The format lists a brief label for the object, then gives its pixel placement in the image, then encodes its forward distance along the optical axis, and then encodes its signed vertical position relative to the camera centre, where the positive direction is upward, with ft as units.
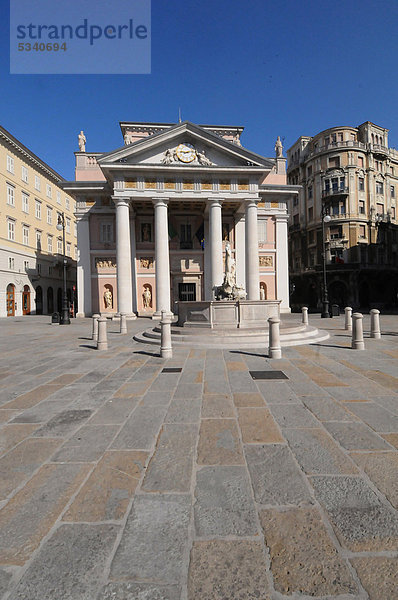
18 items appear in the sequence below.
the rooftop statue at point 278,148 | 94.32 +51.76
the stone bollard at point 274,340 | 24.24 -3.75
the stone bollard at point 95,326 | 32.30 -3.13
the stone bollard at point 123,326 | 45.35 -4.24
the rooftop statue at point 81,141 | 86.38 +50.55
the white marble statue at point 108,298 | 83.56 +0.90
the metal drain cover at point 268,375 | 18.60 -5.34
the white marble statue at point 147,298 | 84.99 +0.71
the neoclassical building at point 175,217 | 72.18 +25.59
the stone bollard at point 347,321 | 41.89 -3.79
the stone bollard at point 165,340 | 25.56 -3.80
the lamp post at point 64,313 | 61.84 -2.60
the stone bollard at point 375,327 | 33.65 -3.88
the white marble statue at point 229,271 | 41.78 +4.25
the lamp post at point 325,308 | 66.03 -2.76
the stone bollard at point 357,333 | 27.30 -3.67
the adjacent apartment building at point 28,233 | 93.25 +26.92
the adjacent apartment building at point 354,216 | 118.42 +36.20
